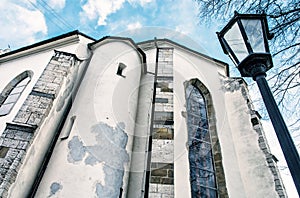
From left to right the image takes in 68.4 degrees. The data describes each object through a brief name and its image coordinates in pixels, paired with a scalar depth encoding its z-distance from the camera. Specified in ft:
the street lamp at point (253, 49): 6.39
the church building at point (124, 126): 16.92
